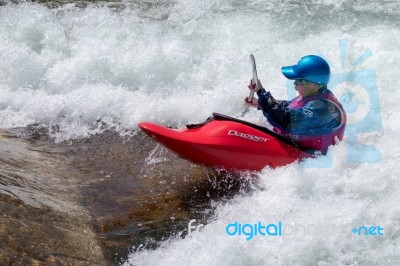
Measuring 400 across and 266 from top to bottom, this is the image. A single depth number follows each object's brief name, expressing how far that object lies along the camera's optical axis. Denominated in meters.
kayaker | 9.18
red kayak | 9.45
